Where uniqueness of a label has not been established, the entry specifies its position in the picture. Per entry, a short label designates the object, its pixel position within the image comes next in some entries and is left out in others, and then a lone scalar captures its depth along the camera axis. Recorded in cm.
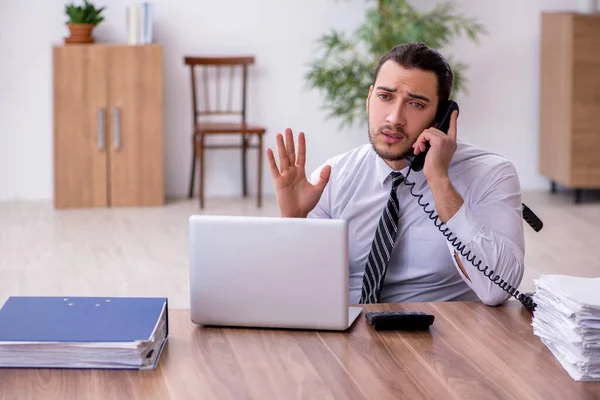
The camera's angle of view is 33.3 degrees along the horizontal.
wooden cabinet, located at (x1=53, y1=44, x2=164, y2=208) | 634
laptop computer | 188
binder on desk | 176
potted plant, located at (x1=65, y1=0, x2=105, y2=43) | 630
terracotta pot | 632
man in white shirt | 225
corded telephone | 224
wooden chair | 630
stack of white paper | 170
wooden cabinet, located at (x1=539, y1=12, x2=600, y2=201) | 632
